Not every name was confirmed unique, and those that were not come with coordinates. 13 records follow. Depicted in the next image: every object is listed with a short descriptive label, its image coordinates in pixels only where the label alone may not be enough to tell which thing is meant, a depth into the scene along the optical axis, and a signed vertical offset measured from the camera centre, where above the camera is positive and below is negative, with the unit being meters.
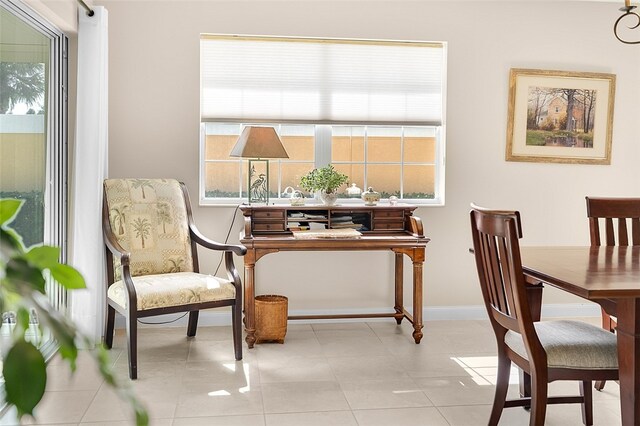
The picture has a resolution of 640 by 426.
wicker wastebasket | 4.21 -0.90
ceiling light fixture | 2.66 +0.75
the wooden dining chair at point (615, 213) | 3.39 -0.13
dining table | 2.13 -0.34
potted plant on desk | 4.50 +0.01
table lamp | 4.24 +0.25
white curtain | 4.11 +0.09
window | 4.70 +0.56
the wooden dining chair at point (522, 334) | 2.31 -0.58
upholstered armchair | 3.66 -0.50
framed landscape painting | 4.97 +0.55
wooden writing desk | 4.17 -0.35
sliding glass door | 3.15 +0.31
